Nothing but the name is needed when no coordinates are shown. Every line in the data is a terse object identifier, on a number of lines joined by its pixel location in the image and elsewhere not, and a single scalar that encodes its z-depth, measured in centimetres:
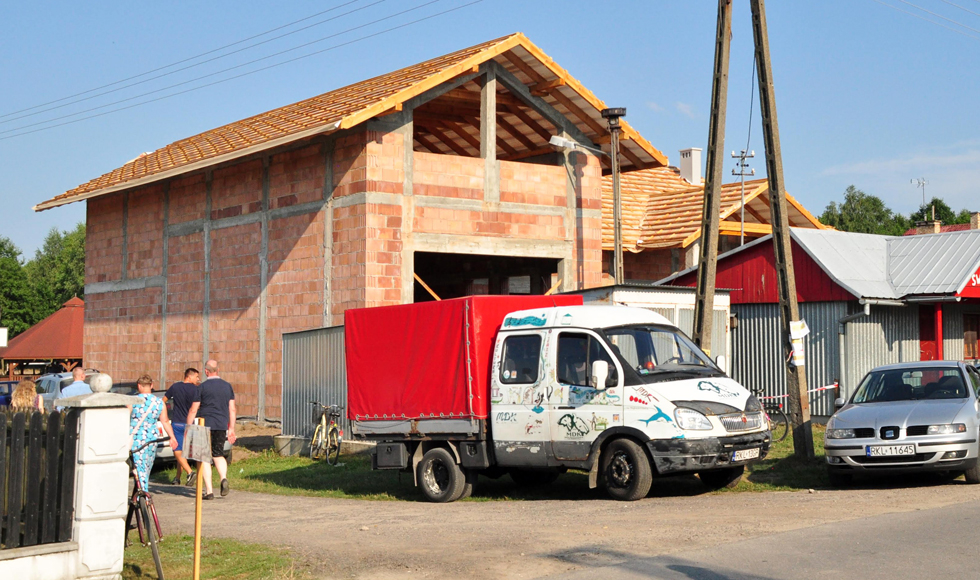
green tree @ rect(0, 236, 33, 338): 7994
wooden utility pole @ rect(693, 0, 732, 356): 1634
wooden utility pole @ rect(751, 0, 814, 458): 1571
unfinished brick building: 2091
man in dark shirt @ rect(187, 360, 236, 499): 1542
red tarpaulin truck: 1256
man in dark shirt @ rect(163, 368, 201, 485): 1659
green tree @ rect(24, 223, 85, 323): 8569
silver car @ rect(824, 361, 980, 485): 1331
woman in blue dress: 1088
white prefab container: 1930
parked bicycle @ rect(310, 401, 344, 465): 1938
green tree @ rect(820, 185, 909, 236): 8606
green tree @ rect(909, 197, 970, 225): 8625
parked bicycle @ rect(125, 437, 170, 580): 1020
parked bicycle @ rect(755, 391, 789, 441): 2306
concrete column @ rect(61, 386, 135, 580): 850
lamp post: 2233
